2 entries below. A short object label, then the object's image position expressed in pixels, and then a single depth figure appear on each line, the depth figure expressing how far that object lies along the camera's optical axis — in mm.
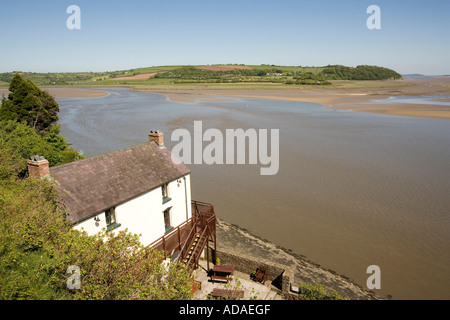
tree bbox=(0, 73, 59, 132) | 31969
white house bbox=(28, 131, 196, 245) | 12078
